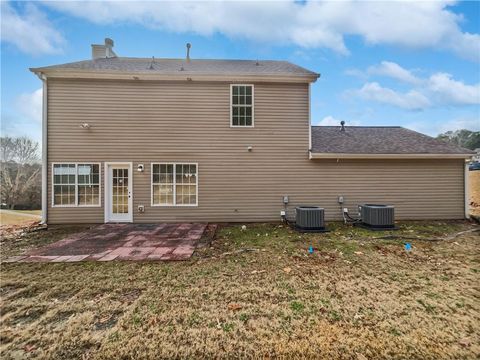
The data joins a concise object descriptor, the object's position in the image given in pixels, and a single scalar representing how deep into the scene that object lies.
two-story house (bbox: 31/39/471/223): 7.96
